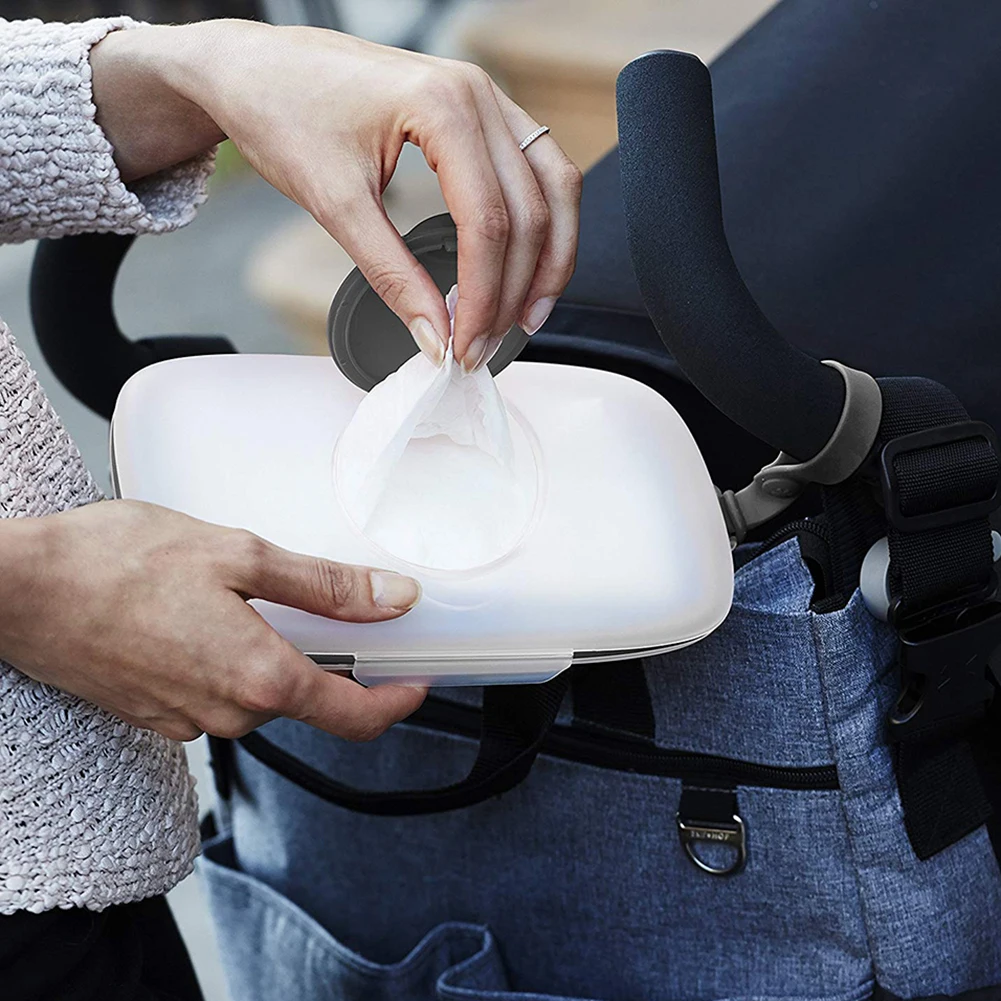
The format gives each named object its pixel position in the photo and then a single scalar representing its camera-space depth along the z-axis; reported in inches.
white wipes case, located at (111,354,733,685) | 39.2
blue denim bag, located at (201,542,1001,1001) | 40.9
